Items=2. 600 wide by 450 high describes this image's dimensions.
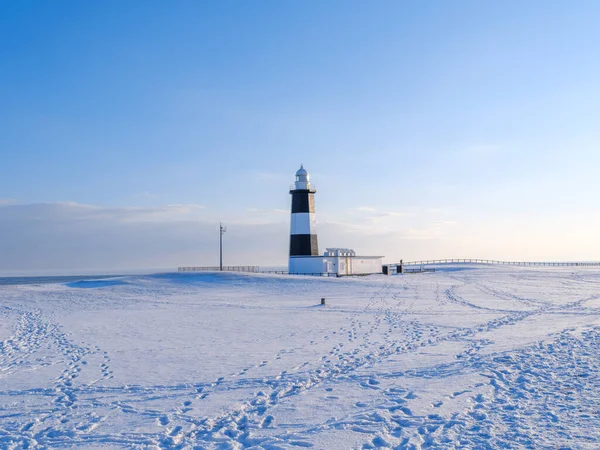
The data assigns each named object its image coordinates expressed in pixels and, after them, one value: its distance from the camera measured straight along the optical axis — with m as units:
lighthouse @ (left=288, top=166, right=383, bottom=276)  53.94
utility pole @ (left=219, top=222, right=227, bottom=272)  63.50
